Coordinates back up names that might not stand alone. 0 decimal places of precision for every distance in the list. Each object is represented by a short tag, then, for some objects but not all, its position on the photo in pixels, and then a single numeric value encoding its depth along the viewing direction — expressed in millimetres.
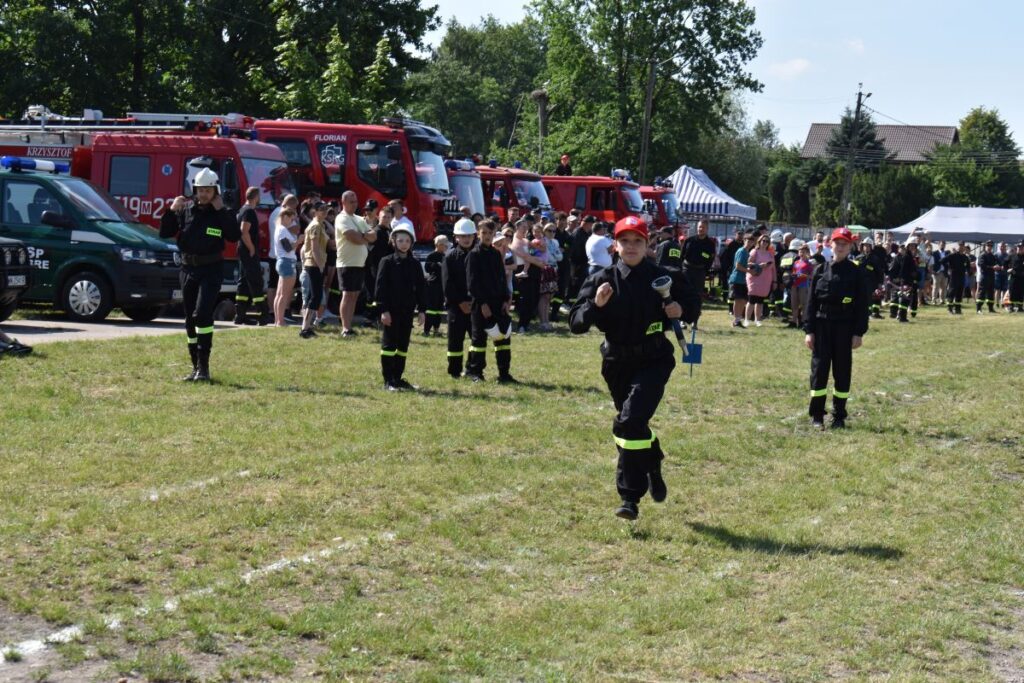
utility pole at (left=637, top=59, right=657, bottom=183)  50781
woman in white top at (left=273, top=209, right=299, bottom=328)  17859
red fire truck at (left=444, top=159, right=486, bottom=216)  27312
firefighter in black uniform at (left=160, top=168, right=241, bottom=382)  12578
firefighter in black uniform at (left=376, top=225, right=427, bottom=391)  13109
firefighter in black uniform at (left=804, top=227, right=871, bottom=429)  12461
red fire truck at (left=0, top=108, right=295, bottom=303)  21219
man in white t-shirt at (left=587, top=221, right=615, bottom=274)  21672
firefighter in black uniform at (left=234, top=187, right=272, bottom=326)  17359
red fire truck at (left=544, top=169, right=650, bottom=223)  33438
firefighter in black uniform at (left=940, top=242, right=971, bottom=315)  34594
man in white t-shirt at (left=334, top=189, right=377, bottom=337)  16656
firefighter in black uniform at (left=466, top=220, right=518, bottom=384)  13930
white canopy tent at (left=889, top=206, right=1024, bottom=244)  53750
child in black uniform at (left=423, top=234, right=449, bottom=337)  17922
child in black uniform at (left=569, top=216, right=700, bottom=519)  8133
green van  18016
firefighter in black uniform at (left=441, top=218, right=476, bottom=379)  13969
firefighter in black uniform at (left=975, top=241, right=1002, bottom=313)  35094
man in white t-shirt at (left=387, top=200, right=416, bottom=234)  17047
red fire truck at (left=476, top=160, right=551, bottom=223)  31000
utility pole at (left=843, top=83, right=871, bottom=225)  59969
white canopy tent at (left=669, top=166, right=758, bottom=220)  47969
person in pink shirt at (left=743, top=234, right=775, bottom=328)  24547
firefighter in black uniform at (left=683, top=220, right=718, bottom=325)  24141
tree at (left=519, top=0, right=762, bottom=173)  63250
